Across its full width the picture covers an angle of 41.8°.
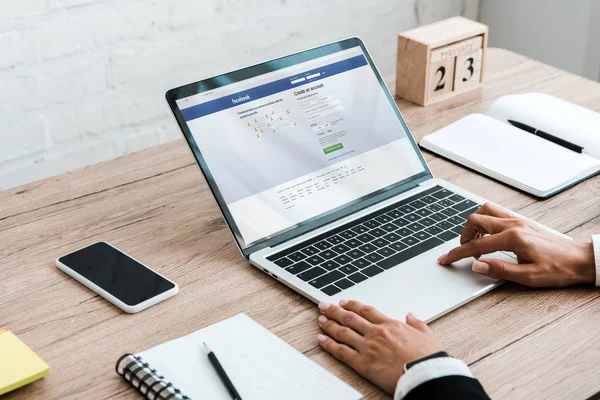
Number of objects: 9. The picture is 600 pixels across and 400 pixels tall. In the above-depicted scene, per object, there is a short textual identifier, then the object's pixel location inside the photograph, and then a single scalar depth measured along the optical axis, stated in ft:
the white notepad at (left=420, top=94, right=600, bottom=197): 4.57
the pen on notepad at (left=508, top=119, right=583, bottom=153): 4.87
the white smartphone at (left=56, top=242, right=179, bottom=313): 3.52
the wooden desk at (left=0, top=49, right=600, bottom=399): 3.09
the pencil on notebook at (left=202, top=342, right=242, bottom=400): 2.91
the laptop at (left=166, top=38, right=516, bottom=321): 3.64
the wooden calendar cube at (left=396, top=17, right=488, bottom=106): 5.47
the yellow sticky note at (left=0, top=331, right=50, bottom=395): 2.96
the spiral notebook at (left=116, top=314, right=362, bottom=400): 2.93
